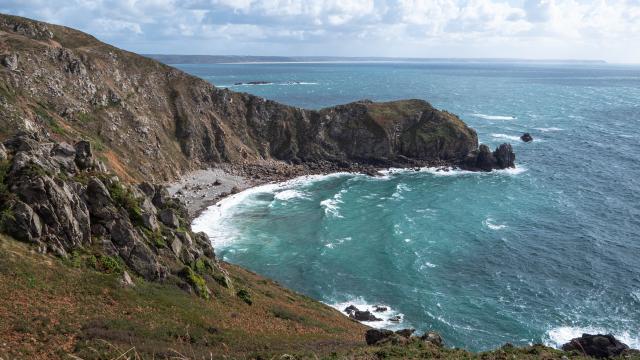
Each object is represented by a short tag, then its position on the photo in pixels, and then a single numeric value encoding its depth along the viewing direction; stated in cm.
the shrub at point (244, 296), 4316
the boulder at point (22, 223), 3241
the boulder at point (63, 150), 4184
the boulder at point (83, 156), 4306
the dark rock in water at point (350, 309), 5853
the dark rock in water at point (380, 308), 5928
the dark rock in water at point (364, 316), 5659
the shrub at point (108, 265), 3488
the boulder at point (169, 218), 4688
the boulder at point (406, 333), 3696
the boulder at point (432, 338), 3625
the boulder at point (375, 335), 3547
